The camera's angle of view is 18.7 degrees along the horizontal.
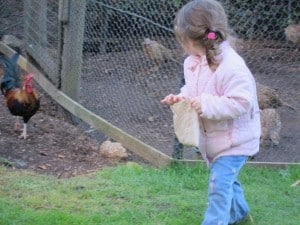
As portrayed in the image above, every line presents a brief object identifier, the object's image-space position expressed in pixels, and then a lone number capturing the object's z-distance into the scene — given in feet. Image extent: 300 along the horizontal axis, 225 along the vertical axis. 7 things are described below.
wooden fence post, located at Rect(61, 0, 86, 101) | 28.45
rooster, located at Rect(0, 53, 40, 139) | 28.17
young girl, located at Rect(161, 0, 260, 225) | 14.55
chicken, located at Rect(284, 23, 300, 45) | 32.10
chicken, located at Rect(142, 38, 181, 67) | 36.72
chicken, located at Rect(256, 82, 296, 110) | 27.80
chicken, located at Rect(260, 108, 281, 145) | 25.28
